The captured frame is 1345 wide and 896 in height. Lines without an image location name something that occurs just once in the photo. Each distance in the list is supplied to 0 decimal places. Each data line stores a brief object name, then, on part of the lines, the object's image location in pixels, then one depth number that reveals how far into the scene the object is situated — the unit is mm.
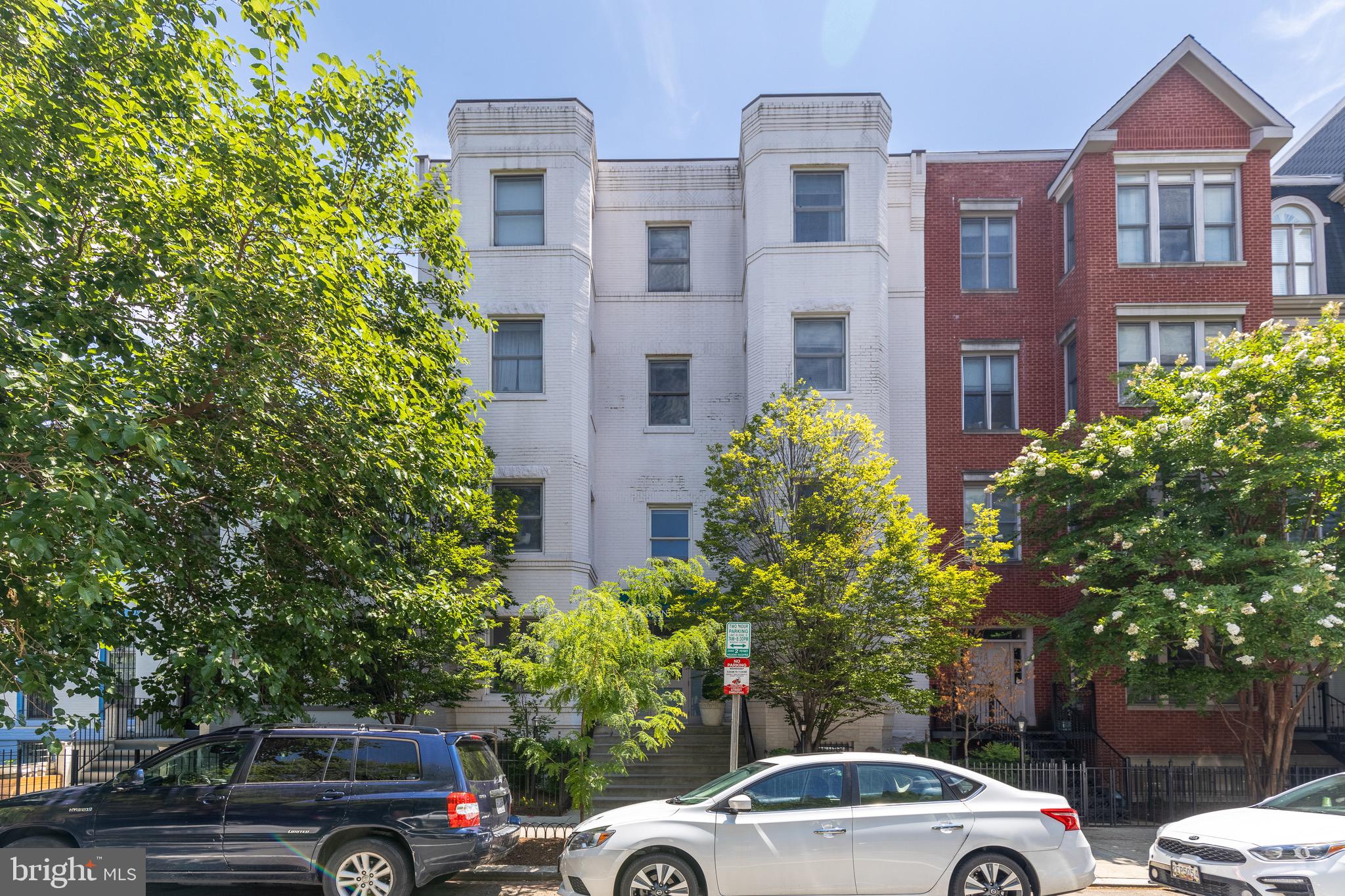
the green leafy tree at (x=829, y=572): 14008
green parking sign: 11008
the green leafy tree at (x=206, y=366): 7855
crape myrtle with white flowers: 12734
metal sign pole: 10867
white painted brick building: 18672
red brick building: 18594
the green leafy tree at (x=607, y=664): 10484
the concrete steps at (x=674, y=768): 15102
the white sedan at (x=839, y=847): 8500
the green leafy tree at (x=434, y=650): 13414
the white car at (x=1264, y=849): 8031
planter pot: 17750
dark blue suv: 9109
